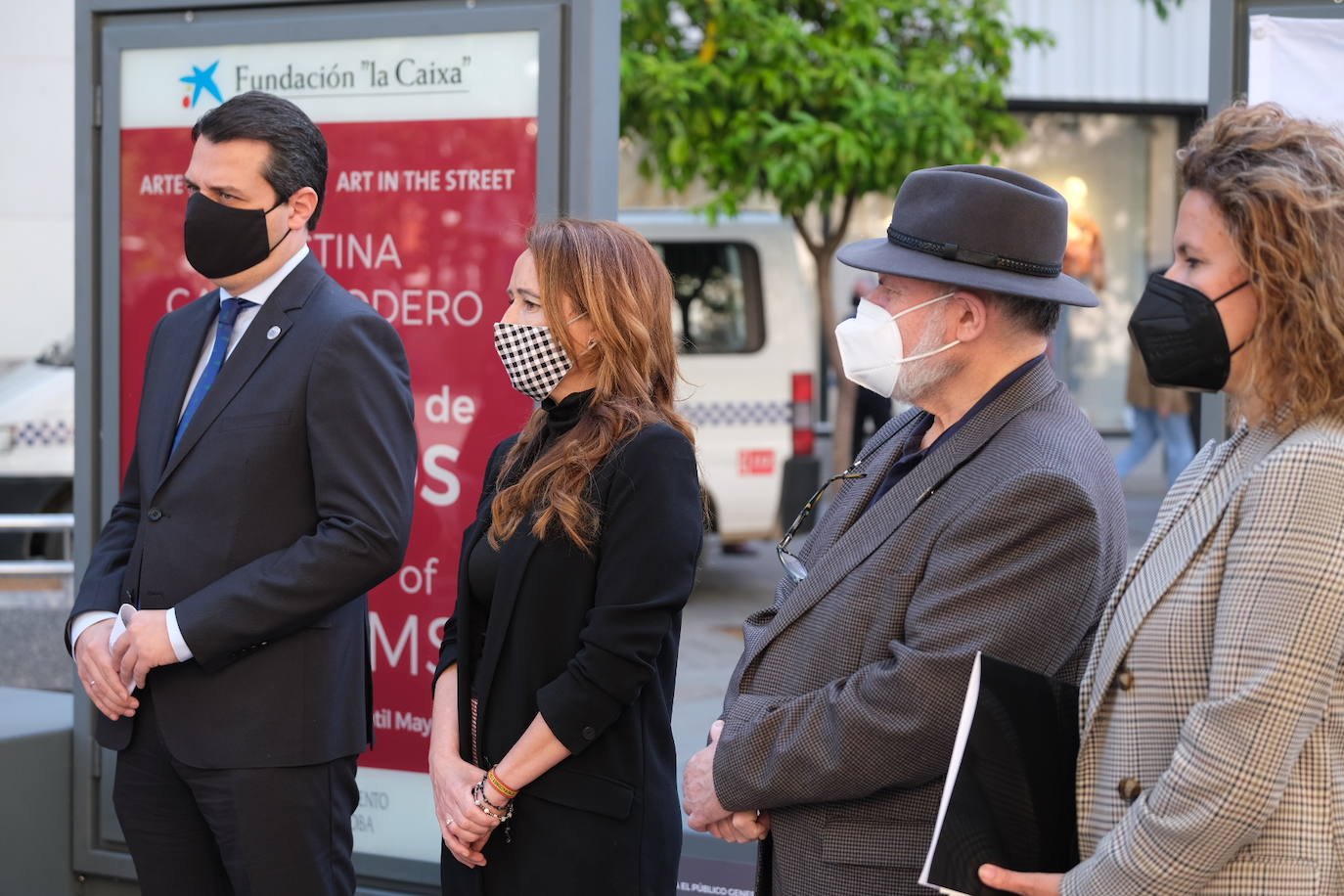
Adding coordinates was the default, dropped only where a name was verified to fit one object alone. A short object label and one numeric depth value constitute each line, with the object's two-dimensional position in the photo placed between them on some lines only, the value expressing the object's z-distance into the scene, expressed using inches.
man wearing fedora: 87.9
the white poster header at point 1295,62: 138.3
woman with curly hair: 69.2
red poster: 155.3
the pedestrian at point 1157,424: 431.5
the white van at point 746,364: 393.1
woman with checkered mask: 102.1
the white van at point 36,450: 328.8
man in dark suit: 113.9
